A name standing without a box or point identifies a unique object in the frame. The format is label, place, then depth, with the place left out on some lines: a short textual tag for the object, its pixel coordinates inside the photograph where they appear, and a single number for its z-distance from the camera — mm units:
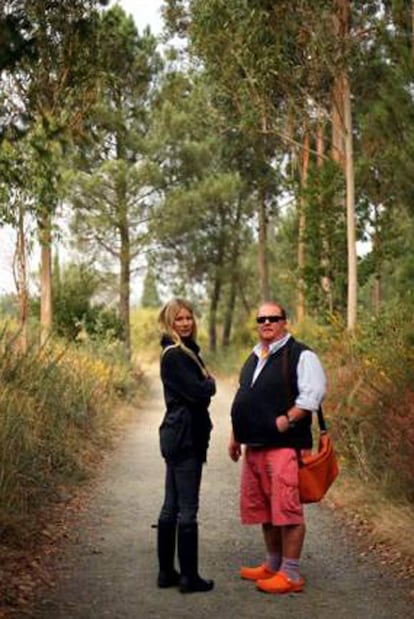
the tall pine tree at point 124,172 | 28672
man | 5481
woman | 5492
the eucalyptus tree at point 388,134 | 13789
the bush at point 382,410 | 7523
